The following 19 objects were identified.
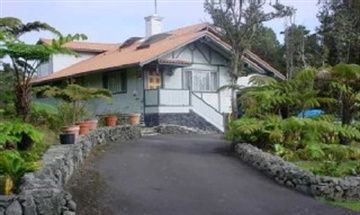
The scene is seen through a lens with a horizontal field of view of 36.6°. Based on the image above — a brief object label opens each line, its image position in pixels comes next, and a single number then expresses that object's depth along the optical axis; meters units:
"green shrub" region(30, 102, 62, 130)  14.23
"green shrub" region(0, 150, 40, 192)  8.76
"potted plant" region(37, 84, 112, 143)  16.61
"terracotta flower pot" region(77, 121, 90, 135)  16.32
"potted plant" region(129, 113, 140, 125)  23.30
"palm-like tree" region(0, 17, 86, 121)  11.91
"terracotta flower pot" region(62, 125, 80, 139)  13.84
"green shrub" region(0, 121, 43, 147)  9.75
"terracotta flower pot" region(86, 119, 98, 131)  17.48
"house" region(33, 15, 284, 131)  25.96
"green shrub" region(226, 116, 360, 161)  14.34
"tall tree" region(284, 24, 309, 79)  37.95
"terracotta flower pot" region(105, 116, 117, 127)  21.55
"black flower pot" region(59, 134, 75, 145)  13.39
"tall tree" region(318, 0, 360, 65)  33.97
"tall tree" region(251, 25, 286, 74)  45.66
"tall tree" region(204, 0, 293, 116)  26.09
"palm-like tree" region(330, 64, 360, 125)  16.01
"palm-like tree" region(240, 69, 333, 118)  16.30
